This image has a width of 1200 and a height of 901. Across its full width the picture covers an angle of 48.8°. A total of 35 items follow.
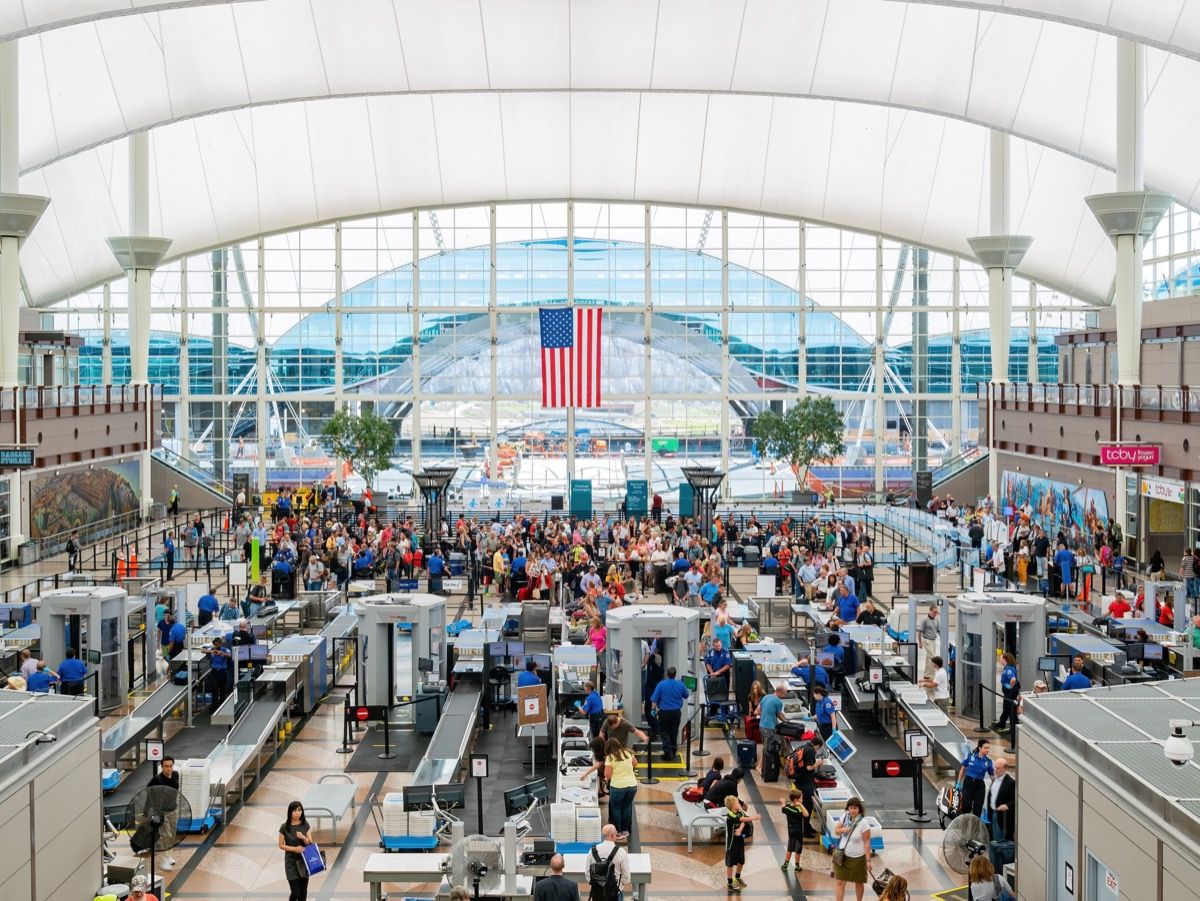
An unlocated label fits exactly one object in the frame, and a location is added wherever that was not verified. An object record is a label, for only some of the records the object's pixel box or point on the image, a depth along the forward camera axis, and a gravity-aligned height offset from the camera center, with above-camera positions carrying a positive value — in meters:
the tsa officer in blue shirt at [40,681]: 16.55 -3.04
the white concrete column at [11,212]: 31.25 +5.52
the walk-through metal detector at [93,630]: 18.88 -2.75
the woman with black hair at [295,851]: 11.45 -3.58
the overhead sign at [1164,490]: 28.64 -1.26
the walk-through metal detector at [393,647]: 18.23 -2.92
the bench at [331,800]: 13.59 -3.80
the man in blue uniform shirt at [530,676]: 17.14 -3.14
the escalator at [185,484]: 47.66 -1.64
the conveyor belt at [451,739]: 14.69 -3.67
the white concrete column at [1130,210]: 31.17 +5.38
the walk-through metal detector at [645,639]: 17.11 -2.69
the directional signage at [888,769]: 12.98 -3.29
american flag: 41.75 +2.62
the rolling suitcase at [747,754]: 15.47 -3.75
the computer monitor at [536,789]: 12.30 -3.30
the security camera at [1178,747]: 8.98 -2.14
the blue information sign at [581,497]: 42.84 -1.95
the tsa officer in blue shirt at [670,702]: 16.00 -3.22
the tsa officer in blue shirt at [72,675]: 17.27 -3.08
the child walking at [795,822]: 12.73 -3.73
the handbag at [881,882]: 11.45 -3.93
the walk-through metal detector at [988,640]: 18.12 -2.87
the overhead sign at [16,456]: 29.89 -0.37
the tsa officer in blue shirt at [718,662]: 18.27 -3.16
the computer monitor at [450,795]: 13.04 -3.53
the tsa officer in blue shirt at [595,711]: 15.98 -3.33
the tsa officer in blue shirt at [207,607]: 22.45 -2.87
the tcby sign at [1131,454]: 28.30 -0.43
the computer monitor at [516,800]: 12.05 -3.31
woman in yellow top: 13.08 -3.46
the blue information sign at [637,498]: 42.25 -1.98
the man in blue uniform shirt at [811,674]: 18.02 -3.31
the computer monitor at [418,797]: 12.73 -3.47
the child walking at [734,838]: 12.21 -3.73
